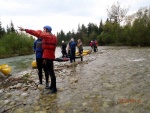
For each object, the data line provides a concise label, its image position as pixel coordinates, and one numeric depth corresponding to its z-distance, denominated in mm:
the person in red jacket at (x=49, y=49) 3837
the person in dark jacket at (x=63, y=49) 13551
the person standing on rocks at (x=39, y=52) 4447
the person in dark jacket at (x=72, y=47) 9730
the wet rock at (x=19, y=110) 3115
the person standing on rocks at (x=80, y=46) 11665
